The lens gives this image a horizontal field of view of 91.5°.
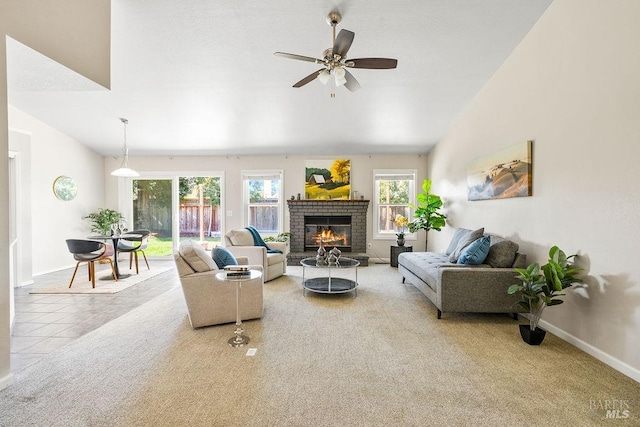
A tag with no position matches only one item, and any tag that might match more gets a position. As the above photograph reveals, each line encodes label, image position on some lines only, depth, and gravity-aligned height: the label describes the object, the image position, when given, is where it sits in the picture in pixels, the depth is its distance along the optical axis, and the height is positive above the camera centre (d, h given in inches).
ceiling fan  102.9 +52.7
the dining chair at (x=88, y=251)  188.1 -26.5
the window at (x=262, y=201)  294.0 +6.9
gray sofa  131.2 -31.5
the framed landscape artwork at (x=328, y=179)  286.5 +27.2
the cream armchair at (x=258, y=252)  197.6 -28.5
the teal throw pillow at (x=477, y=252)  141.8 -19.5
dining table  203.9 -29.2
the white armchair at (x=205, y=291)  124.6 -34.0
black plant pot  110.8 -45.0
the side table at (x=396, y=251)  257.3 -34.9
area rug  179.2 -48.2
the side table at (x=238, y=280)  108.4 -24.9
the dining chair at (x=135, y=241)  222.5 -25.5
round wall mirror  242.6 +15.5
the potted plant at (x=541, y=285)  105.9 -26.3
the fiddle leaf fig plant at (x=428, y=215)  235.5 -4.6
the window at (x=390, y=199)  288.5 +9.1
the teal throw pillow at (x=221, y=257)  143.6 -22.8
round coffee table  169.9 -44.3
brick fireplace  281.6 -5.9
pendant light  209.9 +24.7
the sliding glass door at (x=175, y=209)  298.0 -1.3
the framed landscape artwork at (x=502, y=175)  140.9 +18.1
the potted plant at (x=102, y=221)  273.3 -11.8
